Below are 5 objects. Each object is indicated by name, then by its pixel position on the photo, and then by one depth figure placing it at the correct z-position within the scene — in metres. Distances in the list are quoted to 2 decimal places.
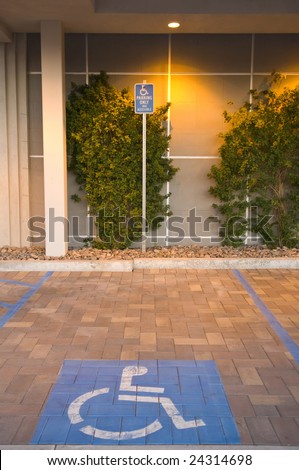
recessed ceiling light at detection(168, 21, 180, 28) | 7.72
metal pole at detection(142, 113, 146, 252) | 7.97
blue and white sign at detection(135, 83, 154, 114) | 7.95
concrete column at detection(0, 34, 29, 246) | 8.60
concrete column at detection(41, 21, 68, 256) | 7.62
